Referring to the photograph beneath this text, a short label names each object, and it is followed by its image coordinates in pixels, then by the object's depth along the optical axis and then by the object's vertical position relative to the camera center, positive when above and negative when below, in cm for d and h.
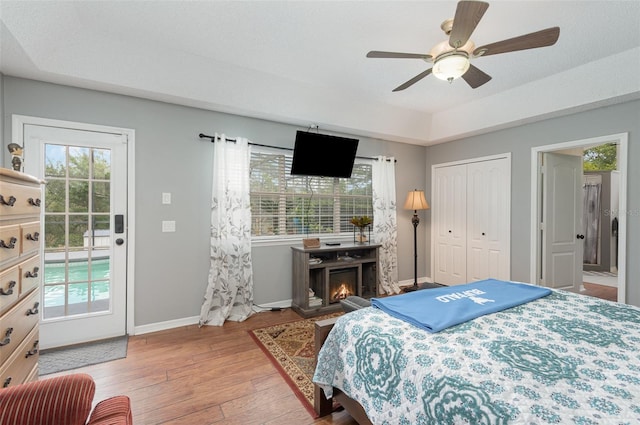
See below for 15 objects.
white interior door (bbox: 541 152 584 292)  379 -13
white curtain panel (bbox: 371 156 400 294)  455 -12
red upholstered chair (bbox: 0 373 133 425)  102 -72
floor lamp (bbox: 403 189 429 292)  454 +10
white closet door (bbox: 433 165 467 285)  458 -21
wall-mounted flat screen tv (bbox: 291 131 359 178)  377 +77
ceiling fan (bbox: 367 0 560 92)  164 +110
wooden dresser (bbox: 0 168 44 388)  134 -35
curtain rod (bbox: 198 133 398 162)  335 +85
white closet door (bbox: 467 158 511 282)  405 -11
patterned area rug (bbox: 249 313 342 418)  214 -130
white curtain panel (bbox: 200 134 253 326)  338 -34
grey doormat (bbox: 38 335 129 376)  239 -130
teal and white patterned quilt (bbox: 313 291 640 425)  95 -62
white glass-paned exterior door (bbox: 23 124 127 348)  269 -21
